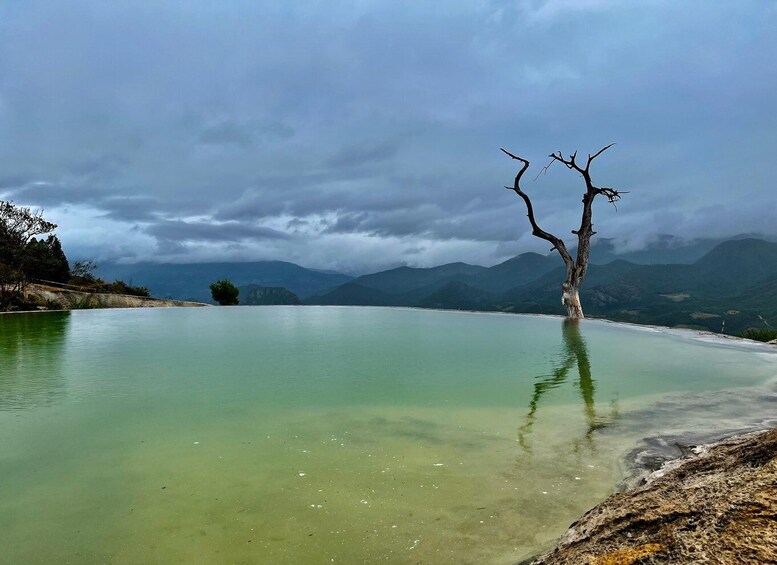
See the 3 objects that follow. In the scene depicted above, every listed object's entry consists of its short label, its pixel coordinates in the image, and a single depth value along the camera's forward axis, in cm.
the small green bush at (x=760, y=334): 1589
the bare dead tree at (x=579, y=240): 2125
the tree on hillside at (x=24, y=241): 3597
